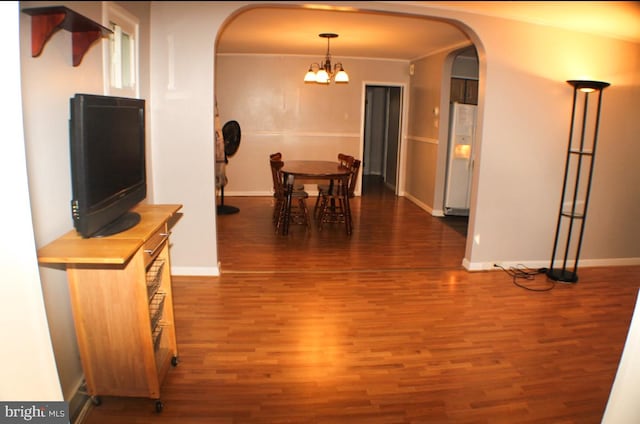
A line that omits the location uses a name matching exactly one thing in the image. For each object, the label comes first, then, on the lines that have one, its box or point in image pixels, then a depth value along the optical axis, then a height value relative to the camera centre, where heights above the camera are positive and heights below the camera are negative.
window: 2.46 +0.41
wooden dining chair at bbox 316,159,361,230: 5.27 -0.86
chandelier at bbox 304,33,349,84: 5.27 +0.61
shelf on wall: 1.59 +0.35
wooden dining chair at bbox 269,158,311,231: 5.16 -0.83
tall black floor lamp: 3.96 -0.40
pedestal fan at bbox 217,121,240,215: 6.44 -0.20
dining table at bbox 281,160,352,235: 4.99 -0.51
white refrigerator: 6.18 -0.34
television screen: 1.76 -0.17
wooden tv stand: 1.91 -0.81
